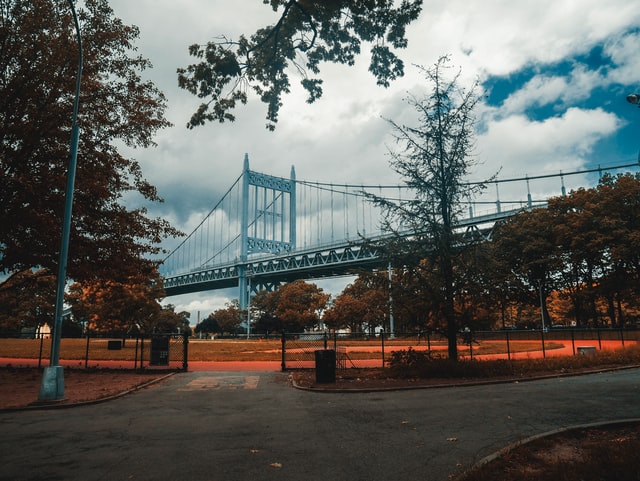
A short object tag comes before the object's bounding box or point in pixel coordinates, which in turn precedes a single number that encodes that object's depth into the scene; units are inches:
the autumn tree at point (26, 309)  2358.6
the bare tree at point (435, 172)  615.2
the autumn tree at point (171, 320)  4351.9
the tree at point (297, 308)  3017.0
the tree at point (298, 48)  355.6
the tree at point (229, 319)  3764.8
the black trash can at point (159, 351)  756.6
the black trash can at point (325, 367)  542.6
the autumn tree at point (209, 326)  4067.4
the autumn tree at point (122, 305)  1435.8
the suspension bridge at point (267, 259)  3085.6
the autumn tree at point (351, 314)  2837.1
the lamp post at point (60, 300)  417.8
